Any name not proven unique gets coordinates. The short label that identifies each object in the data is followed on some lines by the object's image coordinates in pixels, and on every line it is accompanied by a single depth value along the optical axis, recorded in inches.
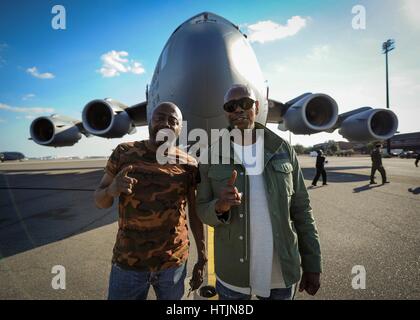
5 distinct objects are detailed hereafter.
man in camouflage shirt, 60.0
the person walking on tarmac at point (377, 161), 367.0
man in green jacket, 59.9
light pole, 1567.4
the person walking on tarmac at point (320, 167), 358.0
